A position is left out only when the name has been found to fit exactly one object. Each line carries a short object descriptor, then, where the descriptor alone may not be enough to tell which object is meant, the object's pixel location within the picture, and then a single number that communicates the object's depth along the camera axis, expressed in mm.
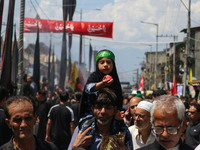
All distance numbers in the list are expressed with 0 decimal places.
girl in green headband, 5478
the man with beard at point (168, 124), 3975
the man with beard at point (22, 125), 4598
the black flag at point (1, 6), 12670
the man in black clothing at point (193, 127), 10464
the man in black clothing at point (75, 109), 14527
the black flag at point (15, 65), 16121
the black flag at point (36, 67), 18383
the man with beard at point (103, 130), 4837
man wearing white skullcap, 7031
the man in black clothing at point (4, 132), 6885
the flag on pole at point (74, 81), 28030
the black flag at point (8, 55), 12880
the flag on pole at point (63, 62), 30545
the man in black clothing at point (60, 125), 12354
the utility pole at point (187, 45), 39417
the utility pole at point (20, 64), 18719
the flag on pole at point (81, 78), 32536
